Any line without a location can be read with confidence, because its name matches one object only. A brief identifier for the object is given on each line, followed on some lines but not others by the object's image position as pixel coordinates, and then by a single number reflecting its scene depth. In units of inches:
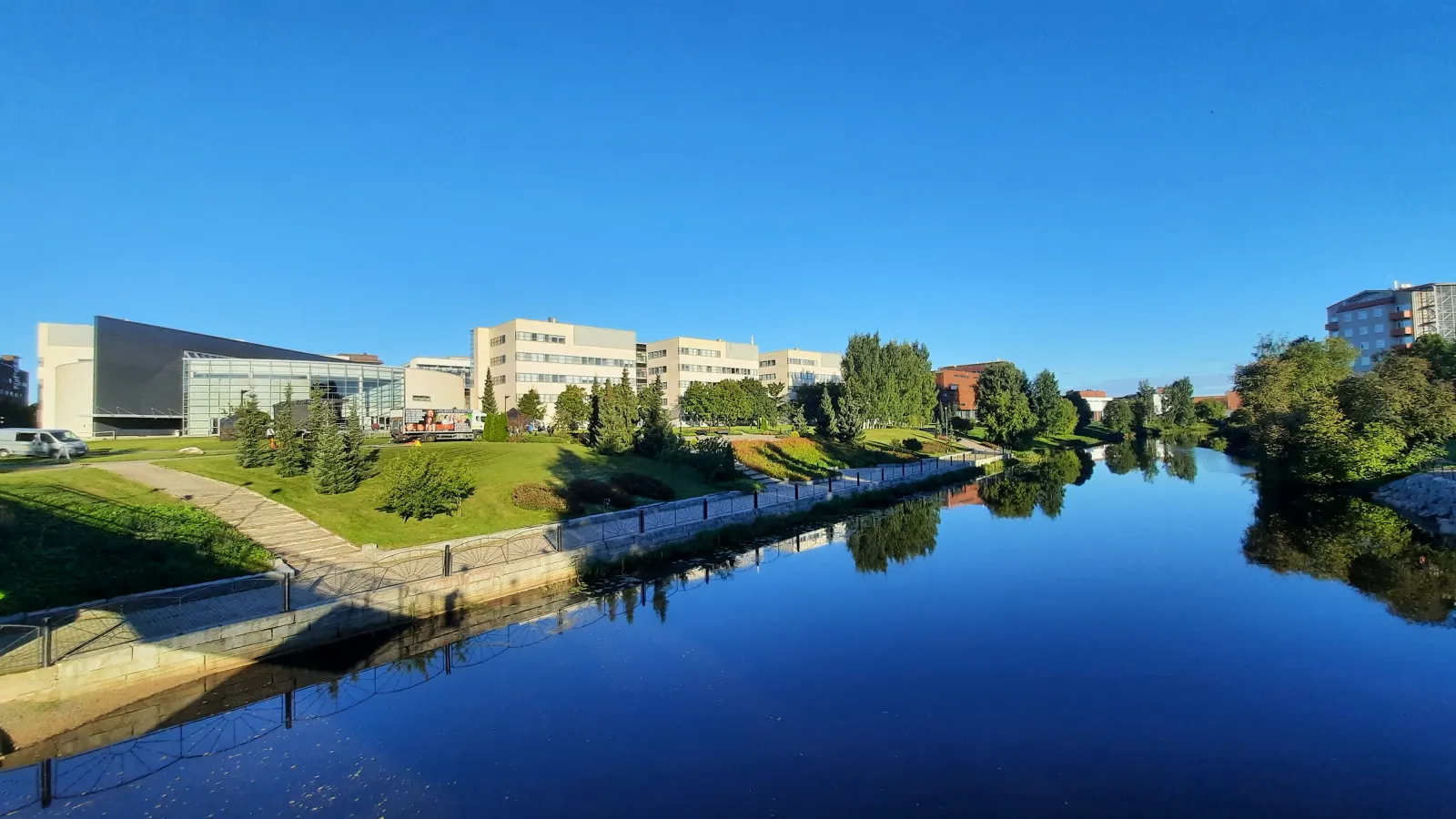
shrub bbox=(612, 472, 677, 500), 1101.7
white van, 1007.6
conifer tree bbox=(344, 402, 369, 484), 896.9
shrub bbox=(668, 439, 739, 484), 1305.4
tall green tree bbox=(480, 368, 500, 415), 1762.6
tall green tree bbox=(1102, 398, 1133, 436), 4050.2
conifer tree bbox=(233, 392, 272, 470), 967.6
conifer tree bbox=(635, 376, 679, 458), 1362.0
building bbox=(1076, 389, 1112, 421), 6200.8
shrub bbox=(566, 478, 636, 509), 1001.0
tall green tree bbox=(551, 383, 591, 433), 2214.3
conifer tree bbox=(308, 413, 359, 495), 848.9
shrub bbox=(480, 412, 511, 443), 1523.1
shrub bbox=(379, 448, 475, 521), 782.5
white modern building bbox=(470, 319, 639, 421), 3216.0
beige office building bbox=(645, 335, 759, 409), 3934.5
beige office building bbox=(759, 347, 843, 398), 4621.1
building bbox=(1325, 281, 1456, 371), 3828.7
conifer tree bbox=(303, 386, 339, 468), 951.0
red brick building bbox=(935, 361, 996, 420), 4499.0
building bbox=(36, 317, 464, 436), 2018.9
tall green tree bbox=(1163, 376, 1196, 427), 4387.3
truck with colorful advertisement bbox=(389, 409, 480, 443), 1761.8
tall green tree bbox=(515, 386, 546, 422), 2532.0
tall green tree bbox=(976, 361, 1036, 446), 2682.1
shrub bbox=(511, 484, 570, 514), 922.1
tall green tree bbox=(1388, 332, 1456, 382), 2015.0
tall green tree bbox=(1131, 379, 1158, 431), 4340.6
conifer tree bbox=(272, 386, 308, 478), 932.0
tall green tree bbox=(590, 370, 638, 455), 1343.5
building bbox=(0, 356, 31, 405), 3572.8
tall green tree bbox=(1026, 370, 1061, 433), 3036.4
